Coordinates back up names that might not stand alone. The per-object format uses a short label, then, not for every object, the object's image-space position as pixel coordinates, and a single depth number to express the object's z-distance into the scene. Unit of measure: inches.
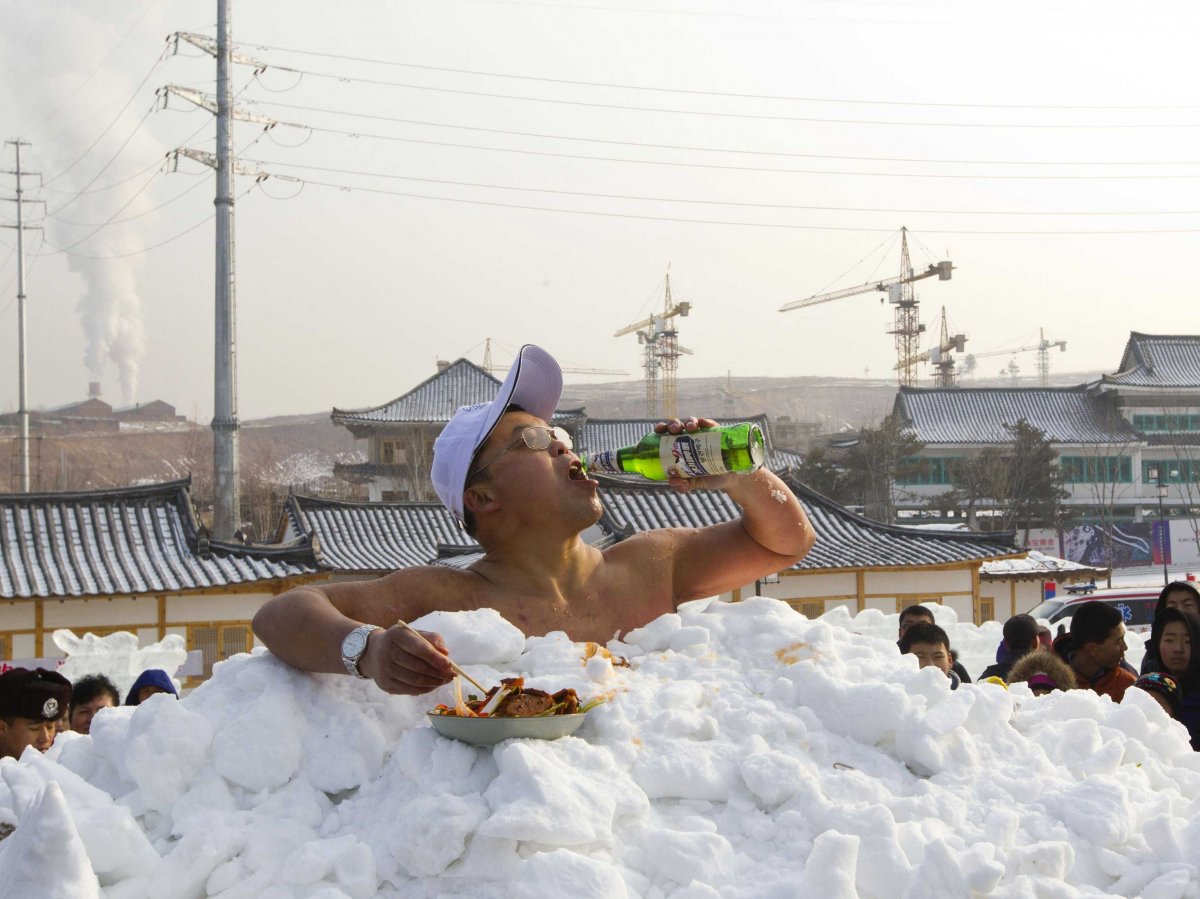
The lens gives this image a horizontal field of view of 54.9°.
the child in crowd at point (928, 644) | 186.2
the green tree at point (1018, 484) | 1195.3
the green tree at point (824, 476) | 1238.9
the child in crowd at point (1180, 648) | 165.3
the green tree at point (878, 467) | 1215.6
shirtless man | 95.9
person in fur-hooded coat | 161.3
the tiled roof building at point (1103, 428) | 1370.6
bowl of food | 72.7
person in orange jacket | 183.0
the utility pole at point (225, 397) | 737.6
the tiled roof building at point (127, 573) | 490.6
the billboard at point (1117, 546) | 1179.9
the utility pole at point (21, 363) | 1115.9
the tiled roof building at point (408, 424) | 1294.3
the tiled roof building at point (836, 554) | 601.6
